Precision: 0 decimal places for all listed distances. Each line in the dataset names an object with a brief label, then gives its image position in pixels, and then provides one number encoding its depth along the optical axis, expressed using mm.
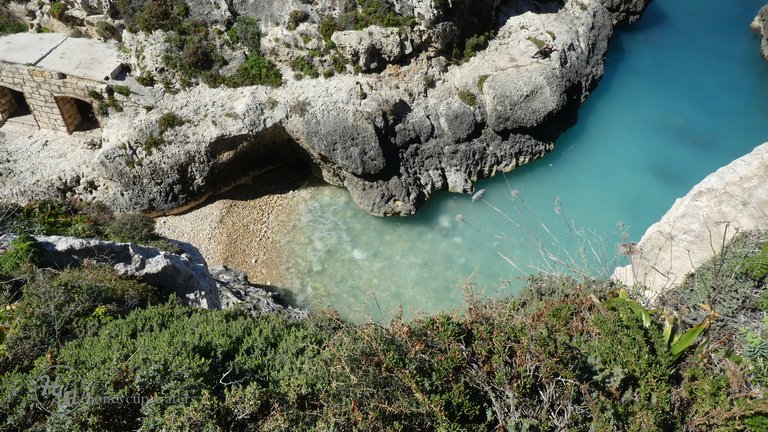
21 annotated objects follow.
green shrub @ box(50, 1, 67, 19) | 18500
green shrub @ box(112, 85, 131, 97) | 17328
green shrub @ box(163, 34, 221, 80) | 17812
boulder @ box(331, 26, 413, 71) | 17609
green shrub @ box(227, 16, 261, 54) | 18266
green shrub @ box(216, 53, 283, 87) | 17844
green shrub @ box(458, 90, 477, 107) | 18359
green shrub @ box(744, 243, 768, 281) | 8195
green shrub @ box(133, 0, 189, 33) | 17938
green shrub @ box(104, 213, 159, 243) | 15227
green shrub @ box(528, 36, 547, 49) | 19609
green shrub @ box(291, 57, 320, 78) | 18016
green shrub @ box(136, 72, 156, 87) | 17609
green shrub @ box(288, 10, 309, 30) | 18062
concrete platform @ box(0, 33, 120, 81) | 17453
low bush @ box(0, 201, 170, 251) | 13855
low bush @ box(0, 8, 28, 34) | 19078
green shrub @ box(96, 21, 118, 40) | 18391
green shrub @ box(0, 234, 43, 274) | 9953
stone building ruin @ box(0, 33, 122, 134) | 17344
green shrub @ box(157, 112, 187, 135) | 17047
